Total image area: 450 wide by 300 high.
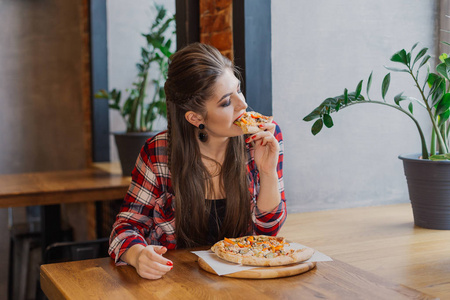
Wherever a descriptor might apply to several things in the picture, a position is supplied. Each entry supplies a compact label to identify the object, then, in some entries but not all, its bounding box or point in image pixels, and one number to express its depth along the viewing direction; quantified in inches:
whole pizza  52.0
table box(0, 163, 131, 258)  116.3
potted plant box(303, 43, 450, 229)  73.3
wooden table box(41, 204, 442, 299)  46.8
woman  66.3
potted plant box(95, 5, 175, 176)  129.6
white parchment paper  51.8
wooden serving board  50.2
